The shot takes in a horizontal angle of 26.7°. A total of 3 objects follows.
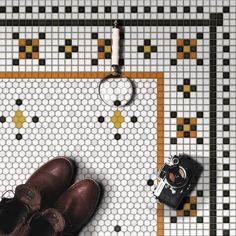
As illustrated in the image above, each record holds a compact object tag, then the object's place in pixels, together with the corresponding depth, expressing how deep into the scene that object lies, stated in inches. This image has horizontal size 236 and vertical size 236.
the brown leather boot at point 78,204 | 71.3
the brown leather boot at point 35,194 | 66.8
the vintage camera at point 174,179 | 70.5
